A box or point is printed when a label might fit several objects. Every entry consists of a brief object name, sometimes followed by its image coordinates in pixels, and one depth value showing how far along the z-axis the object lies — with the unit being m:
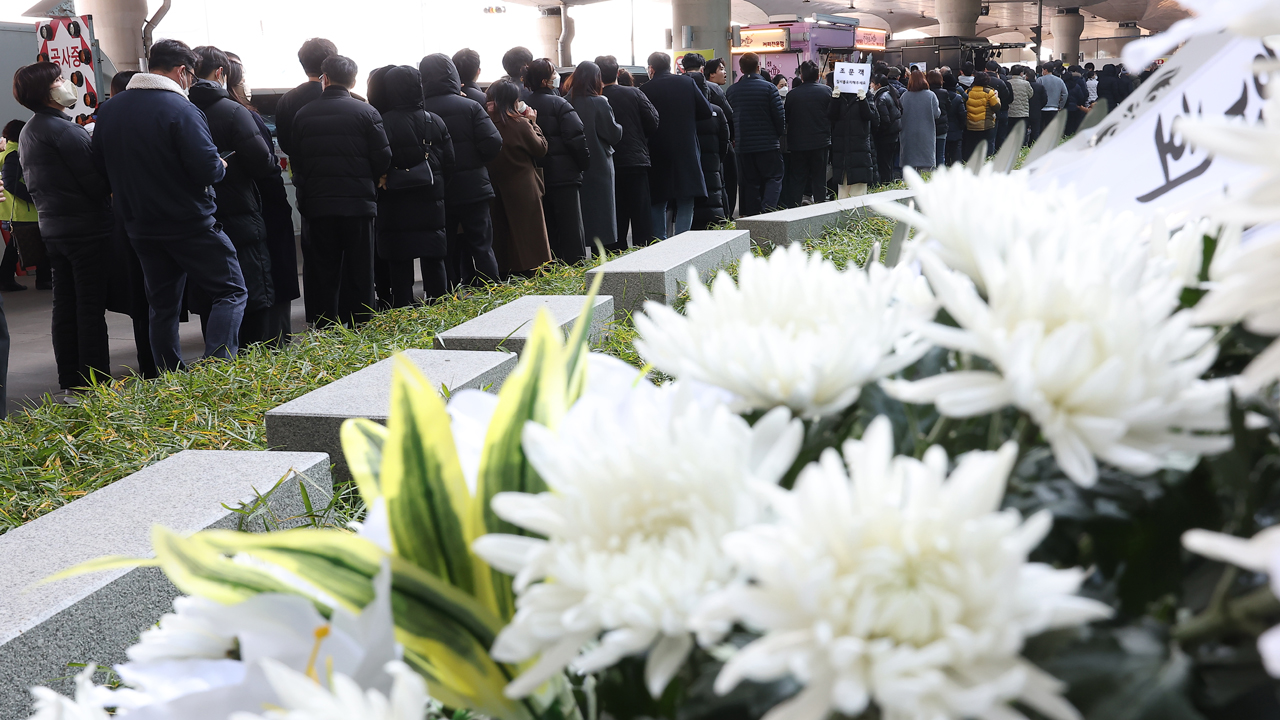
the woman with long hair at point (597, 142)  7.23
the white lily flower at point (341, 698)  0.37
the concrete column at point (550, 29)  26.45
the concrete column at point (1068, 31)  42.94
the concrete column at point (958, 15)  36.88
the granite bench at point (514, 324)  3.49
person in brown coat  6.56
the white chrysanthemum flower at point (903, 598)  0.30
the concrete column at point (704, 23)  18.55
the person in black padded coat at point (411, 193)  5.68
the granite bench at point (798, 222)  5.78
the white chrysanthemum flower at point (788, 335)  0.42
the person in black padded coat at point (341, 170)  5.28
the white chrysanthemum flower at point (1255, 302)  0.31
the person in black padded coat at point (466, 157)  6.06
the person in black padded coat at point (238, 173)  4.96
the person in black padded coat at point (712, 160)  8.42
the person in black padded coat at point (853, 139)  10.28
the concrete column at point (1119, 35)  42.09
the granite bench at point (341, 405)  2.65
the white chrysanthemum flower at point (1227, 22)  0.32
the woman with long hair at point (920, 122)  10.87
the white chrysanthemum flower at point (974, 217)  0.43
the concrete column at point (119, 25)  14.91
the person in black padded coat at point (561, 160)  6.86
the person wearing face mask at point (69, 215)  4.77
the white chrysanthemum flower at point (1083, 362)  0.34
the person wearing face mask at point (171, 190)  4.50
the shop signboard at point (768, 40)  15.45
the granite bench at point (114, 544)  1.68
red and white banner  6.88
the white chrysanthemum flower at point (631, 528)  0.35
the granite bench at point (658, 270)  4.30
